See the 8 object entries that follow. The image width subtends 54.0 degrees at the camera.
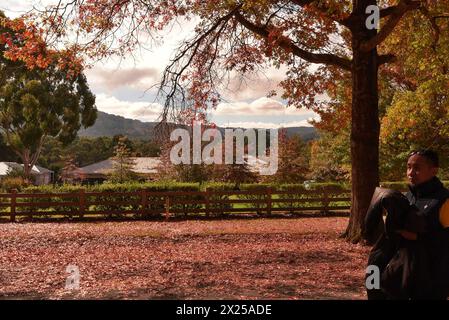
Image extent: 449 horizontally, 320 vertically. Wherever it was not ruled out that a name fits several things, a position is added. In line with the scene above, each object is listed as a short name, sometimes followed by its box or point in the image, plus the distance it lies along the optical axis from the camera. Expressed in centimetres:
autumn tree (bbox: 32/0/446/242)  1075
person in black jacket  310
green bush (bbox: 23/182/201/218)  1892
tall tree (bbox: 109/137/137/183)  4144
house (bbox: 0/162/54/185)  5203
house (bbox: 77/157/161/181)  5938
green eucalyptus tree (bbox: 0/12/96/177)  4112
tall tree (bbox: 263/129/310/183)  4212
